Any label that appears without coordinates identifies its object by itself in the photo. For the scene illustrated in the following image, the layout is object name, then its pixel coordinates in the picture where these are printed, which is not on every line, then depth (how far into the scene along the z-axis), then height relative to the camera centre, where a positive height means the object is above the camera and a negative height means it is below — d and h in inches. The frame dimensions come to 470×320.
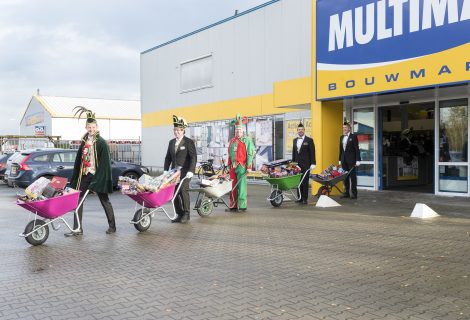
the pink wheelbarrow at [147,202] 328.8 -35.7
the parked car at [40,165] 636.1 -18.5
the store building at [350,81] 447.8 +80.1
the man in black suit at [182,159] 377.4 -6.9
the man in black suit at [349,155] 507.2 -6.6
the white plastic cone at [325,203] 462.0 -51.7
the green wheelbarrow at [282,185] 449.4 -33.8
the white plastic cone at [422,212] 384.8 -51.6
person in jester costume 432.5 -6.6
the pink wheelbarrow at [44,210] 292.4 -36.8
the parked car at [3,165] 803.5 -22.6
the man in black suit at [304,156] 479.2 -6.8
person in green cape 330.3 -10.9
